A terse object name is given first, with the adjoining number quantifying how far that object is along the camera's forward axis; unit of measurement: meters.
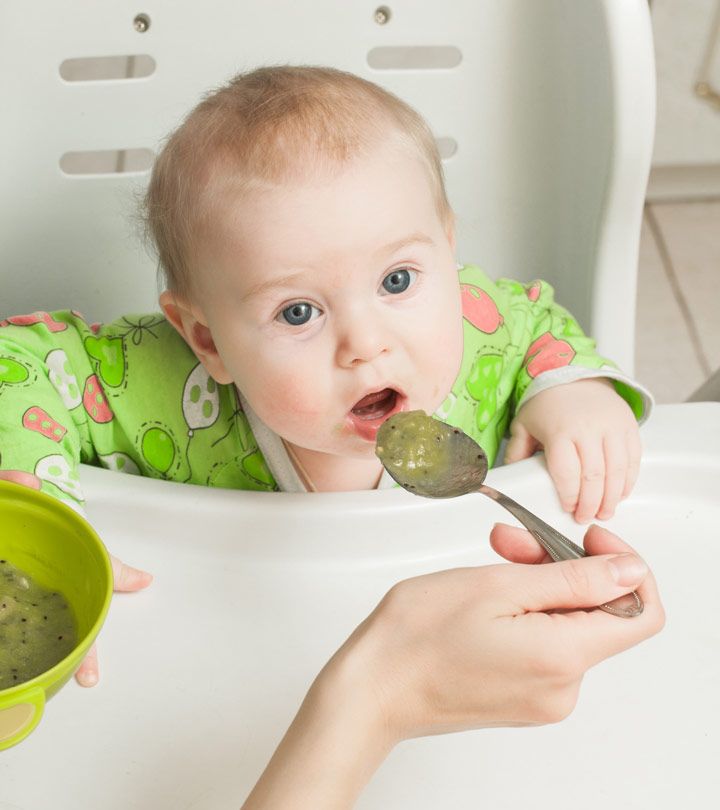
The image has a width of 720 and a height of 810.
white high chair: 0.58
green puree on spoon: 0.61
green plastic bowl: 0.52
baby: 0.65
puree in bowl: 0.52
